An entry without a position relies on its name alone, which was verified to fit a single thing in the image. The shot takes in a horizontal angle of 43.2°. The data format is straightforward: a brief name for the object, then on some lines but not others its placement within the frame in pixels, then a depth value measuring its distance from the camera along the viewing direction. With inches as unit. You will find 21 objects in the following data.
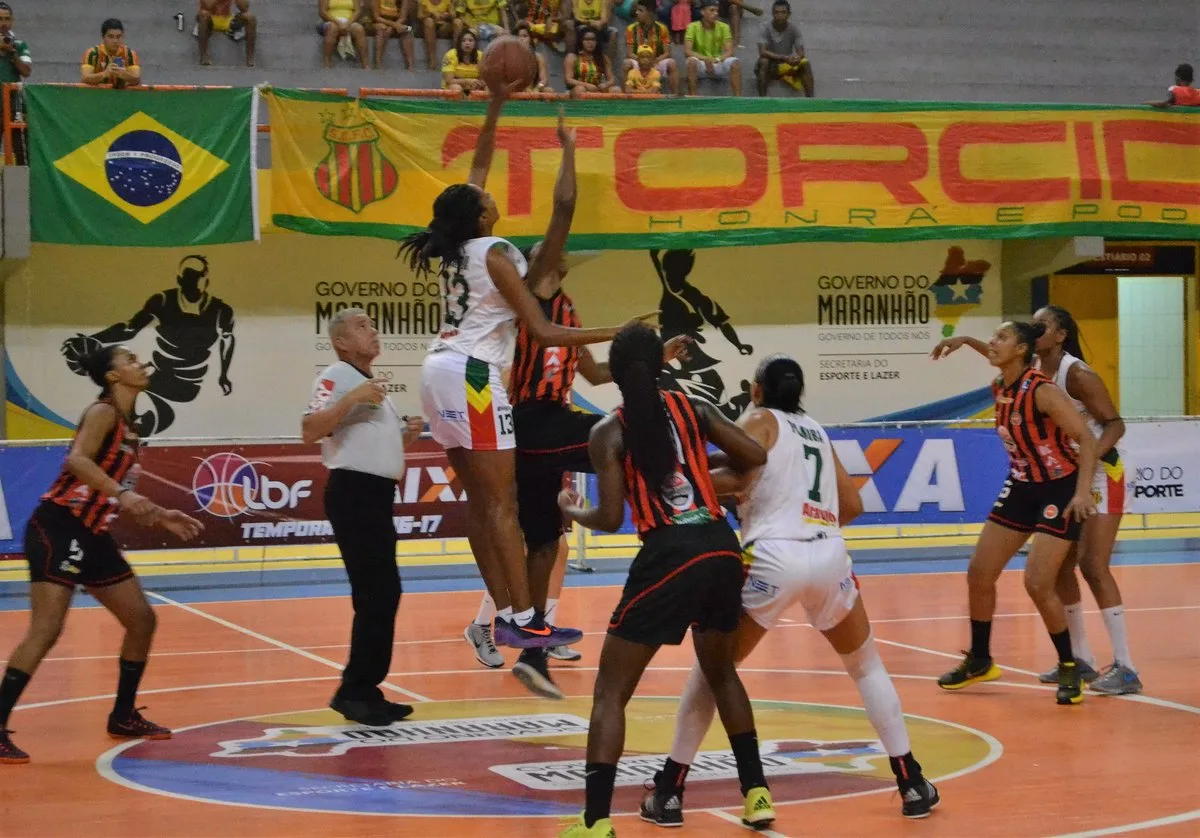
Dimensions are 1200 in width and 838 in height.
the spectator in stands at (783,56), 800.9
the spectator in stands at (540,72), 708.0
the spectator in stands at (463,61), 737.0
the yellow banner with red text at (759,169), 654.5
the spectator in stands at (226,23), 733.9
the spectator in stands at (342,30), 756.0
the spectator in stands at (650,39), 780.6
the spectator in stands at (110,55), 658.8
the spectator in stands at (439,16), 773.9
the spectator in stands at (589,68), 761.4
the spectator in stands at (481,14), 777.6
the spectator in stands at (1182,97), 742.5
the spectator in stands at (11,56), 624.4
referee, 301.0
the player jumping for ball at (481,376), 286.5
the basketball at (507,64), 304.2
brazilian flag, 617.0
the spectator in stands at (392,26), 763.4
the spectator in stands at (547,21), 785.6
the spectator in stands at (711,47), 796.0
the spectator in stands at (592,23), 781.9
